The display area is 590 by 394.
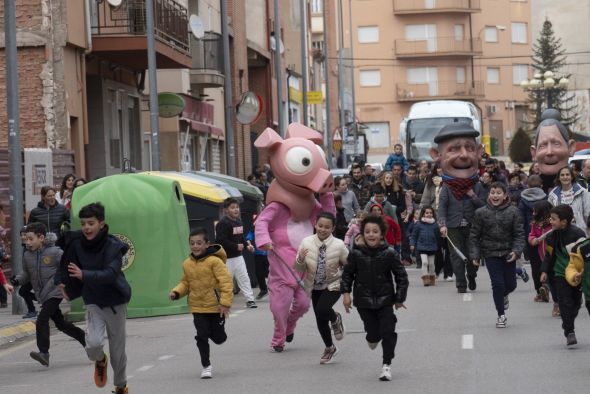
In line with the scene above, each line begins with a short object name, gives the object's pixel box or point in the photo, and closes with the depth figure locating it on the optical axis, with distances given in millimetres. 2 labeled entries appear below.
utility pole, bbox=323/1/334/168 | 60188
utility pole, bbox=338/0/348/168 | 68375
